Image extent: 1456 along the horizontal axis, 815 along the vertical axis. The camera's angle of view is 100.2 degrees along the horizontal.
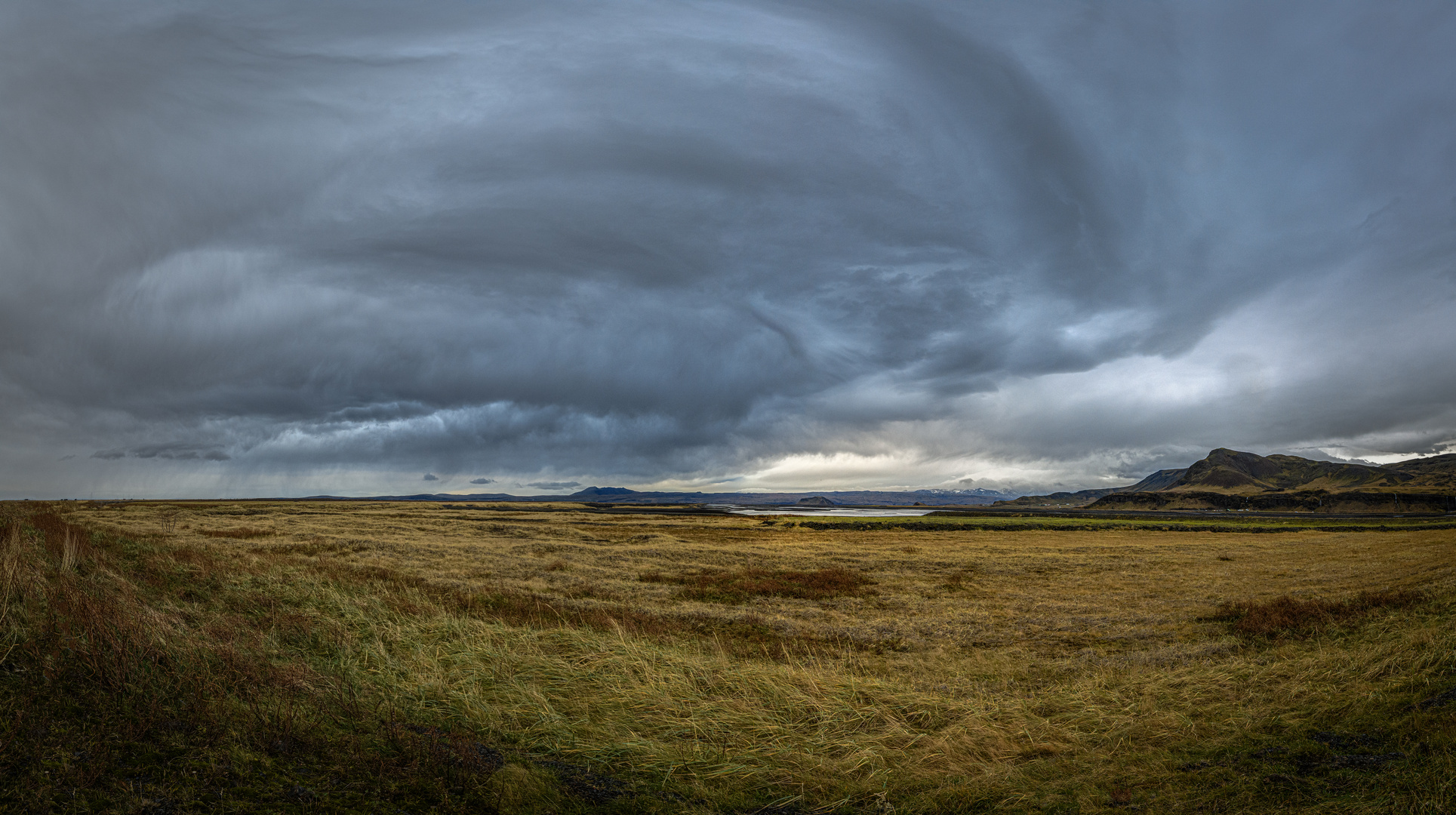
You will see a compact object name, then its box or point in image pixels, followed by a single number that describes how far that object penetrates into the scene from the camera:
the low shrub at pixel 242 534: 44.22
